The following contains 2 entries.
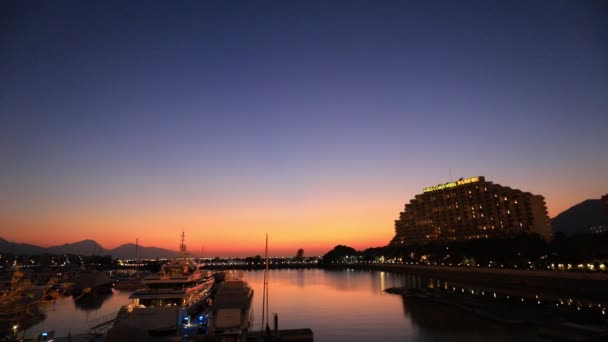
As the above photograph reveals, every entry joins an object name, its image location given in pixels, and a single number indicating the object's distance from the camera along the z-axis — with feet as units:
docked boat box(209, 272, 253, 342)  94.18
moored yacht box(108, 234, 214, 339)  115.24
